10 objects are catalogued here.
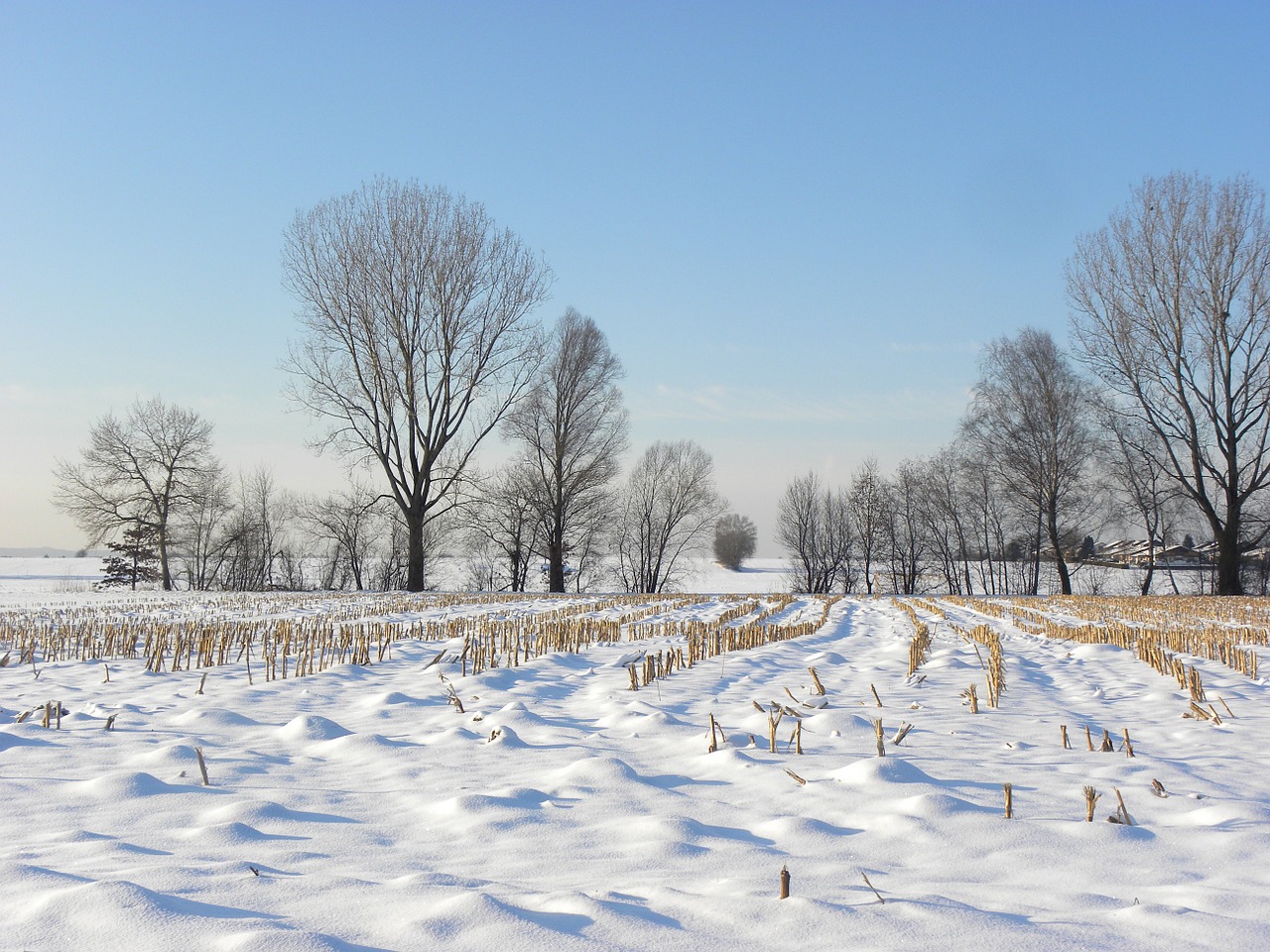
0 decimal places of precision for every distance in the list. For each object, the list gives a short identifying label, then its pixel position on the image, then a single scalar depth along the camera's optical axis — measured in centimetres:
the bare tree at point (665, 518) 4278
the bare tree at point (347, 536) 3913
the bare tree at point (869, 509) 4216
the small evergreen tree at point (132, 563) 3653
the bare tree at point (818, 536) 4591
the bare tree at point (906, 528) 4288
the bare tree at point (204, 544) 4147
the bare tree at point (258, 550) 4192
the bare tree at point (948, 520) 4169
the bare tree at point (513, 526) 3544
